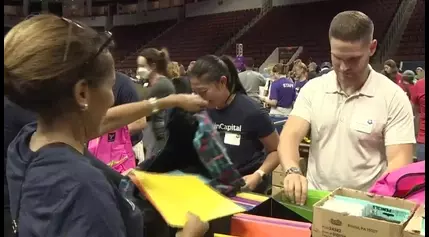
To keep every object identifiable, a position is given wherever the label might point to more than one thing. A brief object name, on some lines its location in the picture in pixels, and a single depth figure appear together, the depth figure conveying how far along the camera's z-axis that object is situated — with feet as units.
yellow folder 3.96
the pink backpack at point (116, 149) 8.30
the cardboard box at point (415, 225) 3.40
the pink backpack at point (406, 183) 4.30
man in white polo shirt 5.74
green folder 4.67
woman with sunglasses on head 2.83
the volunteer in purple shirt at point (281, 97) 20.06
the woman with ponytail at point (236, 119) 7.51
